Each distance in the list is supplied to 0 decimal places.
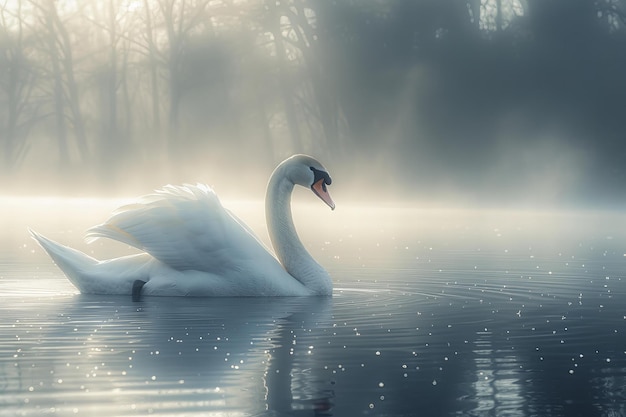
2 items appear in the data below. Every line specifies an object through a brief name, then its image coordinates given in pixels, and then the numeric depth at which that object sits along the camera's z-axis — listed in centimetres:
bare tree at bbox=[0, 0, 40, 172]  4962
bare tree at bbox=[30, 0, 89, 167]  4900
